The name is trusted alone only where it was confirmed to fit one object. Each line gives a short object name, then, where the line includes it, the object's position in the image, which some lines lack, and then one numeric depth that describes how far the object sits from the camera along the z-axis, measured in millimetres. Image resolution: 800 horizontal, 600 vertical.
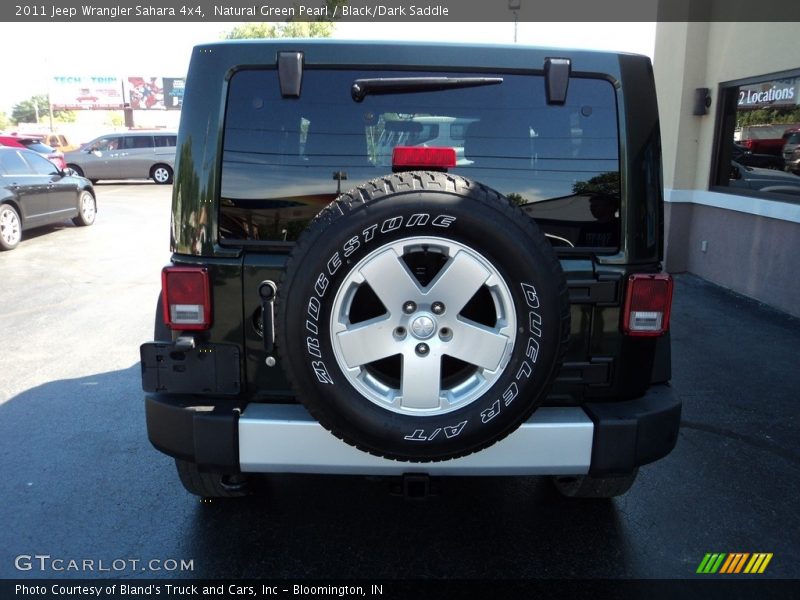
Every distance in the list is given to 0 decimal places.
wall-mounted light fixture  8398
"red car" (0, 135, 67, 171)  18656
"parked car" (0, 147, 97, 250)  10289
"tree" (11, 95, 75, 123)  94312
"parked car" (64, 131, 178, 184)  22531
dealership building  6977
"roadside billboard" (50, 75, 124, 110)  65375
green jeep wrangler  2207
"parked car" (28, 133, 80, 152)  27516
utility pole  15634
